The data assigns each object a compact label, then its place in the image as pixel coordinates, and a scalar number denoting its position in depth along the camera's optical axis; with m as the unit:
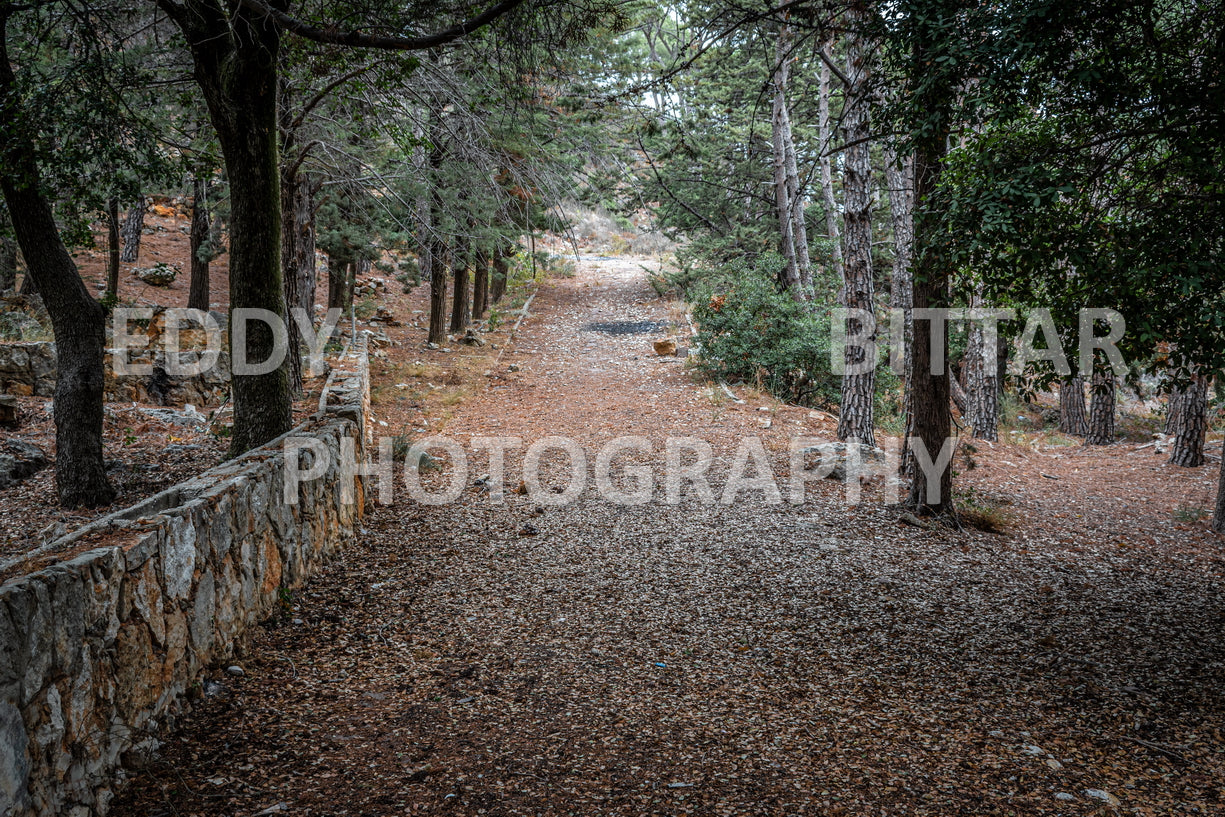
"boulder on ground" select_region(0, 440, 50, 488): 7.46
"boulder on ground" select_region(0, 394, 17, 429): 8.76
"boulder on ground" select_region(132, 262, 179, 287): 17.72
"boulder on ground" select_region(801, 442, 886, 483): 8.41
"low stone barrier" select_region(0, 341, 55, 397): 9.76
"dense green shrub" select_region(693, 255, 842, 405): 12.50
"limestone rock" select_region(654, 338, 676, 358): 16.61
